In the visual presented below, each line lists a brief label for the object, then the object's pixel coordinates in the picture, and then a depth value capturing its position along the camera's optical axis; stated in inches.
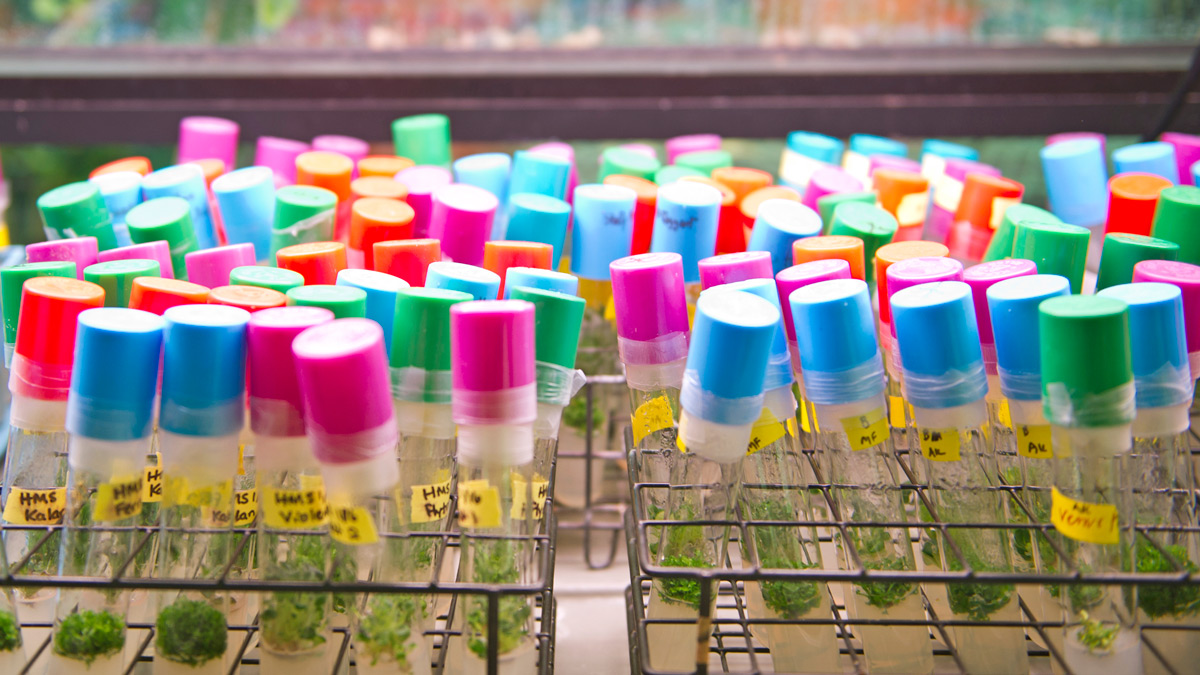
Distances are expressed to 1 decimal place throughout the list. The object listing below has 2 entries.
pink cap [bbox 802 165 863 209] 36.3
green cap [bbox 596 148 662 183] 38.5
